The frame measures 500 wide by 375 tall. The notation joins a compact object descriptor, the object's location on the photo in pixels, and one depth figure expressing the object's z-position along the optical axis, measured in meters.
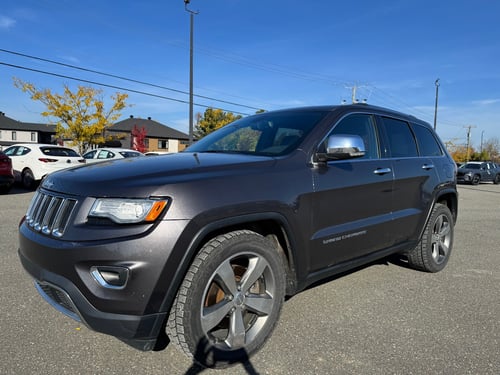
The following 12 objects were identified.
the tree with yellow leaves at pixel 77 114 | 30.50
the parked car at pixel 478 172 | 25.58
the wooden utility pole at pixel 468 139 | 64.28
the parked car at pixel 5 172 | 9.79
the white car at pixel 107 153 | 16.36
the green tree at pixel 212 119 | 47.56
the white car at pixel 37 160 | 11.48
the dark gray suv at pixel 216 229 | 2.01
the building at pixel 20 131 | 54.81
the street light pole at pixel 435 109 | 36.64
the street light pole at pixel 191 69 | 18.69
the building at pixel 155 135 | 50.91
